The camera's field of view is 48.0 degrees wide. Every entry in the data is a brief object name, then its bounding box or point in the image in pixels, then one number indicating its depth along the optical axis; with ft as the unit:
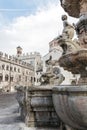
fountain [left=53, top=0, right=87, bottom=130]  5.35
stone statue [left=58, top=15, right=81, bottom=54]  7.25
